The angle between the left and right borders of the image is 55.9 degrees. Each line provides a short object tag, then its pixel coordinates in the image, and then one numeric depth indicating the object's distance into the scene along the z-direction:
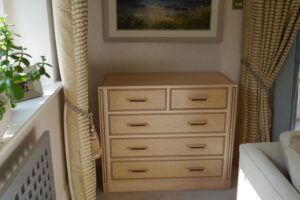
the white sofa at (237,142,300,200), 1.12
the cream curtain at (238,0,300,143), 2.05
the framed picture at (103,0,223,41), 2.15
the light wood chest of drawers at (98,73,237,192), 1.94
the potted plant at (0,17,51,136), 0.97
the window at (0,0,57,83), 1.60
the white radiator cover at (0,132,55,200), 0.97
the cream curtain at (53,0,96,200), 1.51
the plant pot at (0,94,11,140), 1.00
